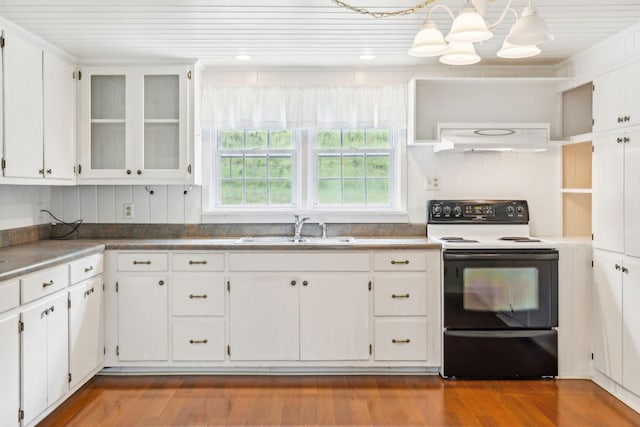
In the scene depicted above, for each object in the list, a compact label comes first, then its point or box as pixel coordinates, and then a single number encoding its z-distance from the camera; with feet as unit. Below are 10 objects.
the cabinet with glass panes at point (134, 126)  11.62
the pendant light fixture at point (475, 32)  5.69
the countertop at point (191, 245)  9.78
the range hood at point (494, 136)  11.37
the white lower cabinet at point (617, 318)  9.41
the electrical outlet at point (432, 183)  12.59
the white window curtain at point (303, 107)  12.42
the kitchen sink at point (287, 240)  11.18
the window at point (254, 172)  12.92
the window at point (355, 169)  12.89
